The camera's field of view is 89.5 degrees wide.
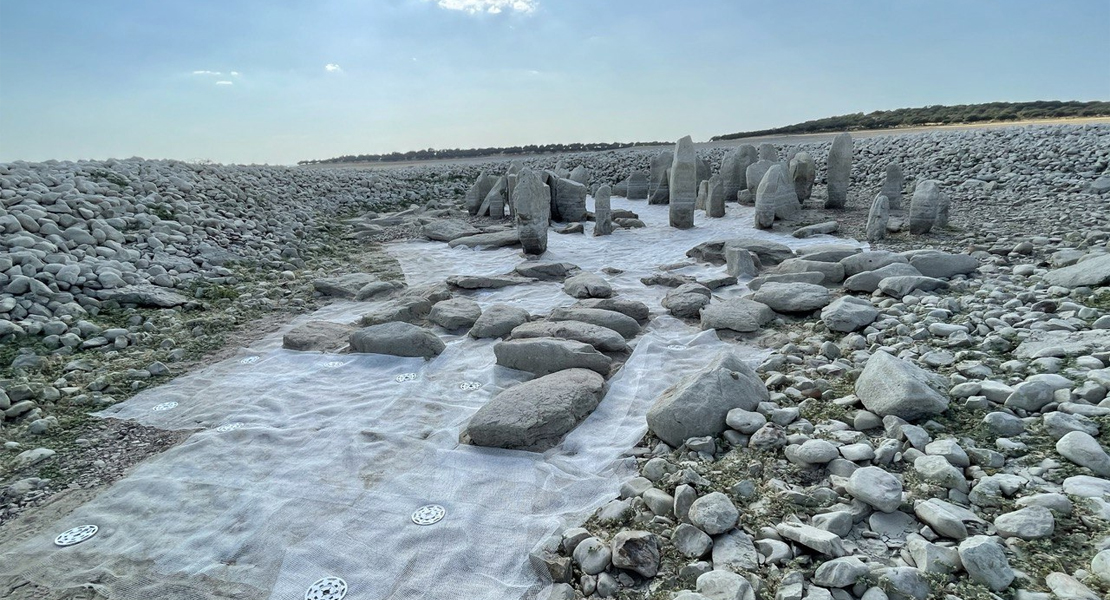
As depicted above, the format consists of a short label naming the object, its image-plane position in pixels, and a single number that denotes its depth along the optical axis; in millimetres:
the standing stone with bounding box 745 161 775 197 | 14750
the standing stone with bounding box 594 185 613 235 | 12656
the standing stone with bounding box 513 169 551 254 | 10641
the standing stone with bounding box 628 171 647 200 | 18688
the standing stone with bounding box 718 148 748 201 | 16141
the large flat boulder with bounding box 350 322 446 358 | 5926
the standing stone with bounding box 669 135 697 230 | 12492
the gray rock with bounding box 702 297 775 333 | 5945
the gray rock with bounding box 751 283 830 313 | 6203
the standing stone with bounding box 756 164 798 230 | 11688
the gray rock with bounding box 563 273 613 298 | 7676
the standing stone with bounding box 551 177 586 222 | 14672
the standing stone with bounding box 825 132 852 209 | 13133
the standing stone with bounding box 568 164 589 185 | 18984
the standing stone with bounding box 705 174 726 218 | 13891
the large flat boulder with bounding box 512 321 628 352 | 5676
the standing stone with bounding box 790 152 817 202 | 14148
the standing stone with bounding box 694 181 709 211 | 14920
